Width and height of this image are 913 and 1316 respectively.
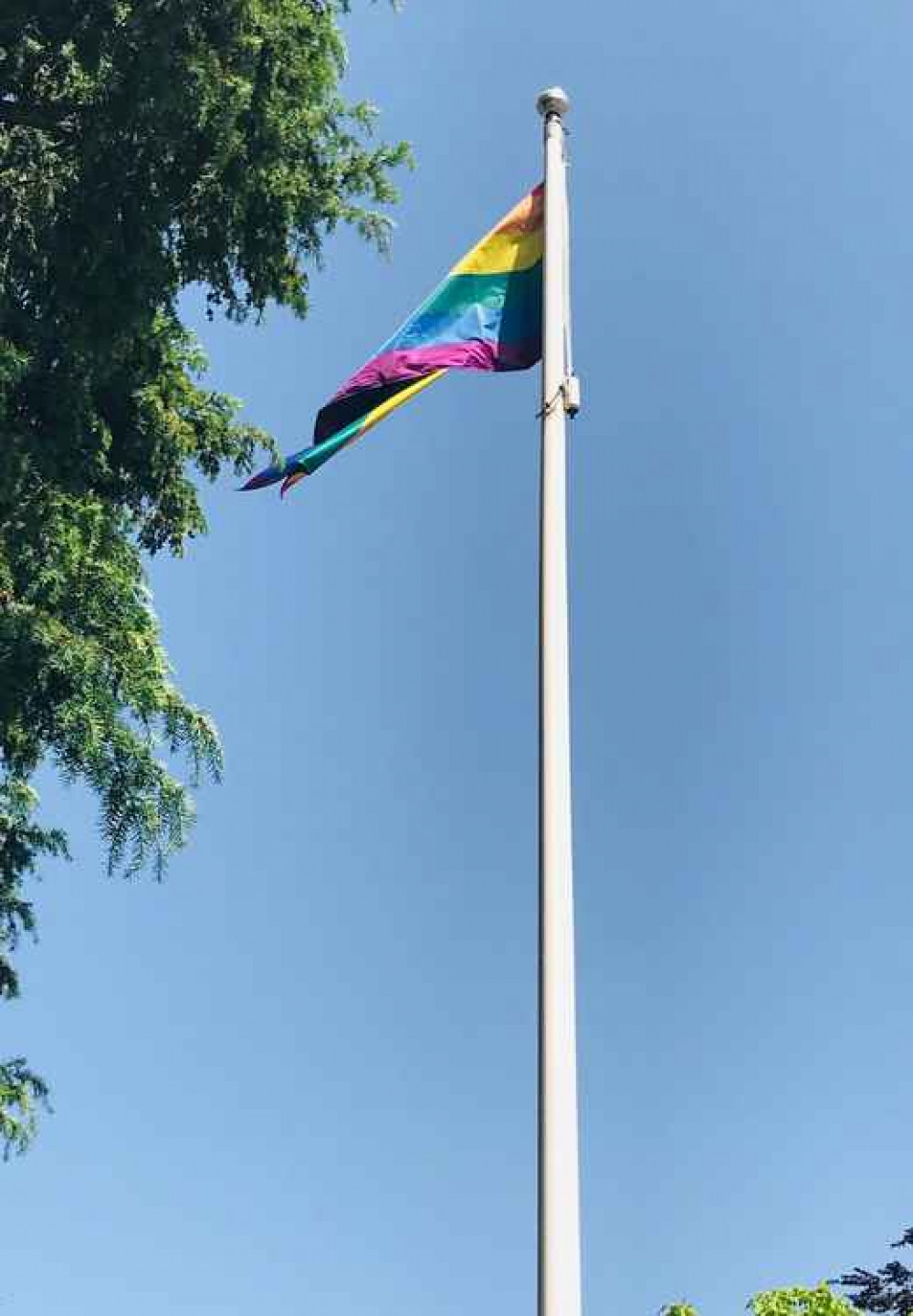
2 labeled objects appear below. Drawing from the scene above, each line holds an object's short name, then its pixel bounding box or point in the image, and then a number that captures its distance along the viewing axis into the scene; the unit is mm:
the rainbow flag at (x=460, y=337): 8289
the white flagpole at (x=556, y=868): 4969
